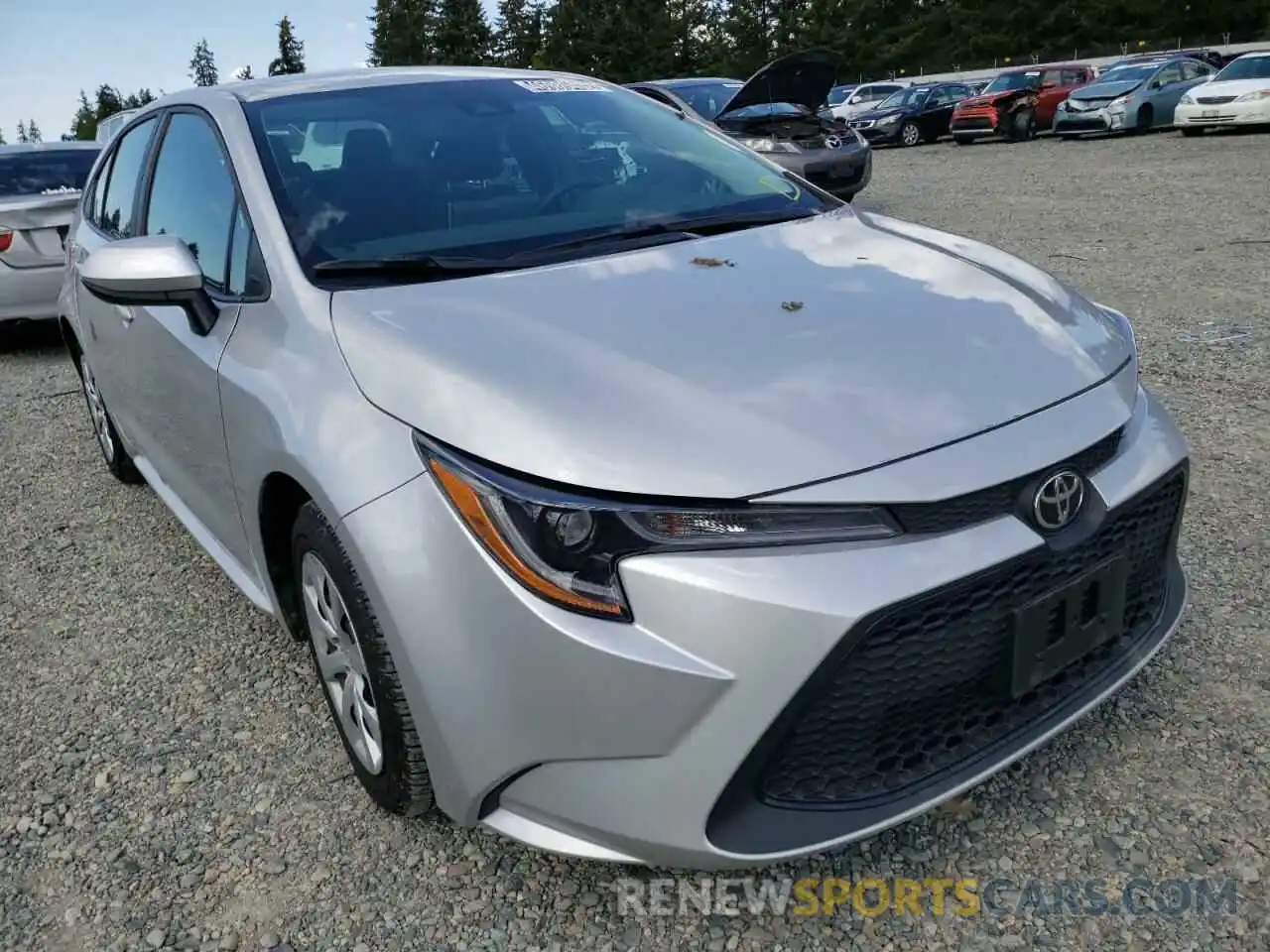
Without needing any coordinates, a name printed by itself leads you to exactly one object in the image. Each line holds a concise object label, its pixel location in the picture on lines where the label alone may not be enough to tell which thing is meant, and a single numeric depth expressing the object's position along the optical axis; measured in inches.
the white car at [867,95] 1056.8
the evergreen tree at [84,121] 3771.4
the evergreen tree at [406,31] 2564.0
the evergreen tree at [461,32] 2527.1
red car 807.1
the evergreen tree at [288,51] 2861.7
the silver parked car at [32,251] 260.8
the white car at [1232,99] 618.8
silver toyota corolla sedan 65.9
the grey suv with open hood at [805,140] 398.9
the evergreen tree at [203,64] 4165.8
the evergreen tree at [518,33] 2576.3
